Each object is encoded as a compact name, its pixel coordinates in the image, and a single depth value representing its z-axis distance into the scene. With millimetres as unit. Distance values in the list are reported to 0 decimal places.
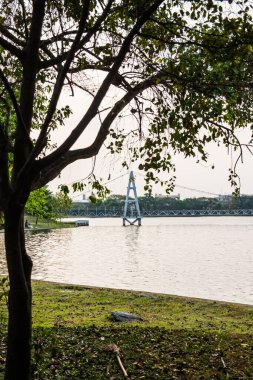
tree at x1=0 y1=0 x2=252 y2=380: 5371
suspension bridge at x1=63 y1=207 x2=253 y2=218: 151875
